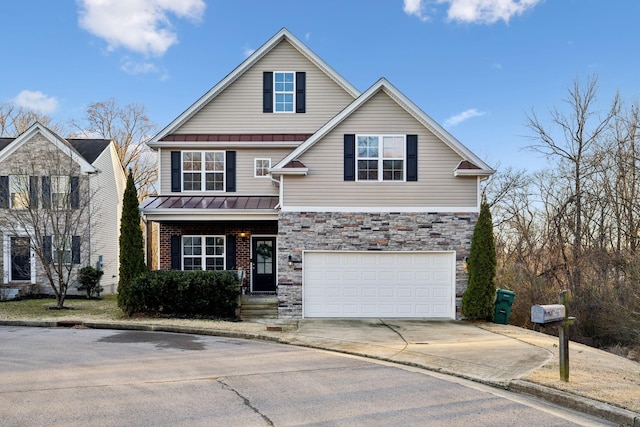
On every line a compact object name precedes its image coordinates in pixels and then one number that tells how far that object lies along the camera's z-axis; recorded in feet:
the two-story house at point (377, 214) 41.98
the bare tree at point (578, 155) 60.59
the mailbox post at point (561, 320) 20.39
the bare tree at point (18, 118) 101.86
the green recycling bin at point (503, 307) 40.83
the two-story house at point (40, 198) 54.70
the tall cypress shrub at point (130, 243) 42.11
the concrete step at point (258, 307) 42.96
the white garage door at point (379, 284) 42.19
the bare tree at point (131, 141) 111.14
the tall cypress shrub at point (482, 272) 40.32
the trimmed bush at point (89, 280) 58.49
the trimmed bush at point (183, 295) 41.29
